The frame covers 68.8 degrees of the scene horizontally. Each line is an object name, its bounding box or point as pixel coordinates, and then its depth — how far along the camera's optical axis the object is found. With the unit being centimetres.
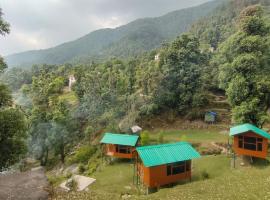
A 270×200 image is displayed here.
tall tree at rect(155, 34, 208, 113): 3452
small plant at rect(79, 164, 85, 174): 2439
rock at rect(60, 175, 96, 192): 1897
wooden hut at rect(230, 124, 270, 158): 1814
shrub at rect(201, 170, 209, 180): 1740
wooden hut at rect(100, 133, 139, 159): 2436
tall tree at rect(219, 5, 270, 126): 2161
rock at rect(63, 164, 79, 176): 2516
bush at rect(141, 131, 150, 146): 2631
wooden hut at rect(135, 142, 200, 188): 1641
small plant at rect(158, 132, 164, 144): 2708
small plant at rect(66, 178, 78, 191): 1885
